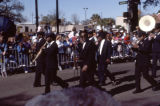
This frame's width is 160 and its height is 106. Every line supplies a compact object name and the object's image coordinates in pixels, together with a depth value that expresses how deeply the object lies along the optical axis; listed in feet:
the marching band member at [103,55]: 30.86
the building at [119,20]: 276.53
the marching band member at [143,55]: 25.09
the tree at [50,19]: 218.13
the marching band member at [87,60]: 24.04
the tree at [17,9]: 188.44
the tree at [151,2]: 84.05
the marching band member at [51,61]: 24.98
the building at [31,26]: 176.81
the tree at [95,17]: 275.49
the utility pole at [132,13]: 55.36
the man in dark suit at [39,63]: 28.44
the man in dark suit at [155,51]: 33.99
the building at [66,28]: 209.91
